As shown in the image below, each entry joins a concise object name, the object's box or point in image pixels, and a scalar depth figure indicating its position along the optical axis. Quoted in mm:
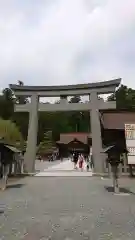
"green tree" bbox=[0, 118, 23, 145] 20620
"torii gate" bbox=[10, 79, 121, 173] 13797
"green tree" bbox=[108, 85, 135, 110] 37682
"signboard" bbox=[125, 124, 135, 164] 10879
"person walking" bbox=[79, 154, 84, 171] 16537
